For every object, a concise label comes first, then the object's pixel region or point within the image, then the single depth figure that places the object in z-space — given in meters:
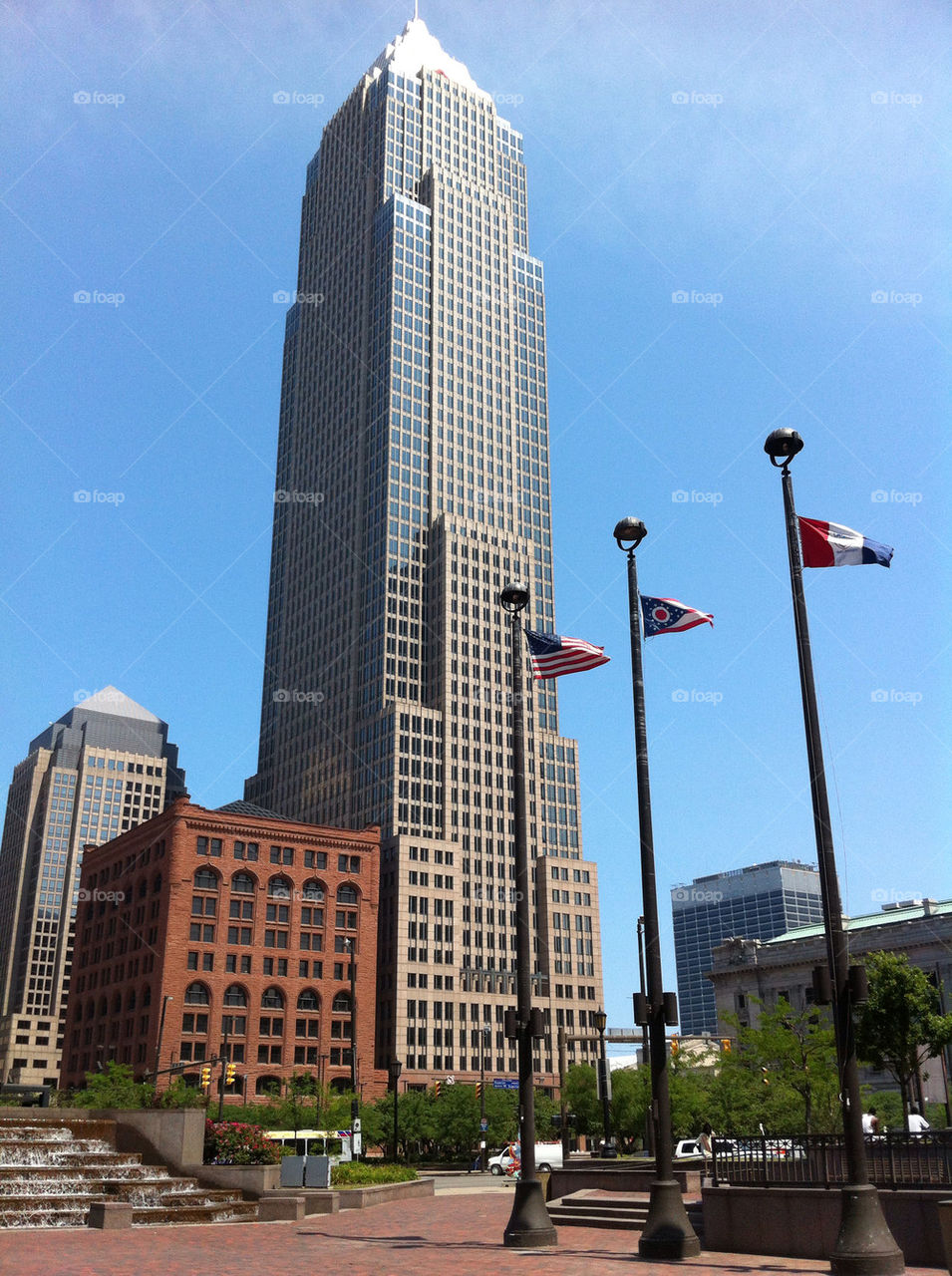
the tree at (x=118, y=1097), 69.19
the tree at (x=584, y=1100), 96.06
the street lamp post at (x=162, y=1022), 97.61
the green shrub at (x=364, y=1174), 36.09
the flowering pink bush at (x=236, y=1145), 31.64
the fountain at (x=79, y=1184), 25.61
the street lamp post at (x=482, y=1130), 74.25
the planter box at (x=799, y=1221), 18.33
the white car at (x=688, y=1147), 55.53
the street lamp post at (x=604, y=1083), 37.98
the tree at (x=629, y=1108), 83.19
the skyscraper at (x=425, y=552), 139.75
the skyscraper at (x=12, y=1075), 194.98
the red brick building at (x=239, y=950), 108.00
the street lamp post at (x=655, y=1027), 19.78
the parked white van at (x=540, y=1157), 62.75
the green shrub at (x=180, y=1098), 62.16
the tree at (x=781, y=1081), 57.97
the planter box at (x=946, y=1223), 15.40
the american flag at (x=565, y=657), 29.80
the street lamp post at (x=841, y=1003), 16.03
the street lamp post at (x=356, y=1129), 64.00
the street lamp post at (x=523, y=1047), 22.72
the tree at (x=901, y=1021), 66.50
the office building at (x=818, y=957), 105.19
